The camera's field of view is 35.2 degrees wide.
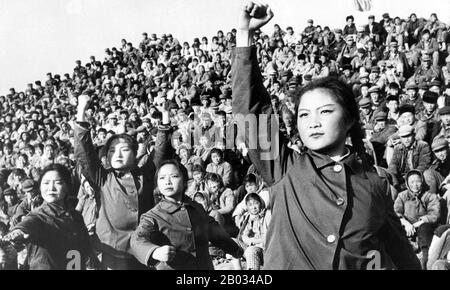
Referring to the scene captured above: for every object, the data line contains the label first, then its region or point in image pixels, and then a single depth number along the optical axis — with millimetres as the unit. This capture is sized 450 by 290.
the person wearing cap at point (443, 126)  7039
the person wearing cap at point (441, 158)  6691
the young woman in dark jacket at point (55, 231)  4555
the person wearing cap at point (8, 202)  7400
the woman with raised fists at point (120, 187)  4918
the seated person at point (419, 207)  5656
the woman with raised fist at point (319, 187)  2719
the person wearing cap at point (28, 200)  6547
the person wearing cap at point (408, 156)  6715
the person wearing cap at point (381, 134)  7227
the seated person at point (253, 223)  6258
